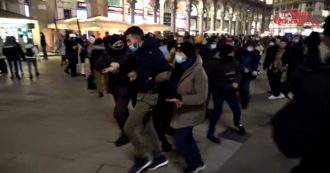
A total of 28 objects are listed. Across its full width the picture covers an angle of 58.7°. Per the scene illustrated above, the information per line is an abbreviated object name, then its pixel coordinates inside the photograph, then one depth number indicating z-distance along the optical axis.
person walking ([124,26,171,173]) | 3.97
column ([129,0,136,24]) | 31.07
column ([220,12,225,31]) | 58.72
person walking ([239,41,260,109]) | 7.36
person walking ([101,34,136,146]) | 4.85
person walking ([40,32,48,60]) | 21.05
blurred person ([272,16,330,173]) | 1.39
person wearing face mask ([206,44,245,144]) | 5.30
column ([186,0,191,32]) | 41.31
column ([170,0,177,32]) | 37.55
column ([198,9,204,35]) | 48.99
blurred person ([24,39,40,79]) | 11.96
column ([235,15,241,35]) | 69.75
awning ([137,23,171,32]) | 21.25
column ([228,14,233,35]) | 63.57
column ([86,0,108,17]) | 29.86
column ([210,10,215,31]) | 53.35
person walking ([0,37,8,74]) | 13.95
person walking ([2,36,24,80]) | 11.98
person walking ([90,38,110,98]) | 8.01
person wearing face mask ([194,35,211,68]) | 7.57
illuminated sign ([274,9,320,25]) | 67.34
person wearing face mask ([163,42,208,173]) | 3.67
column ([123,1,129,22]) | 33.94
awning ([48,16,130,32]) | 17.74
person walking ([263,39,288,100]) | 8.75
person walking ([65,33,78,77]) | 12.98
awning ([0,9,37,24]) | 18.96
